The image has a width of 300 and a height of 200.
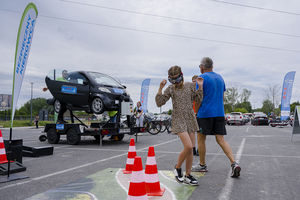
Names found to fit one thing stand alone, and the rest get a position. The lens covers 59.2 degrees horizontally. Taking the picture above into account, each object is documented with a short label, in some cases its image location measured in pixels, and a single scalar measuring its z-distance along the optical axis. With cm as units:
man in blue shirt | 458
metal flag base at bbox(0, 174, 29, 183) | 438
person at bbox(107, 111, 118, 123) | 1014
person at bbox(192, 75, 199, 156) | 712
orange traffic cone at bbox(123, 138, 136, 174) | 479
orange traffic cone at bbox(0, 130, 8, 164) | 489
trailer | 949
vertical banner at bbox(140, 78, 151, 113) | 2816
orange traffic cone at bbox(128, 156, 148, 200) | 276
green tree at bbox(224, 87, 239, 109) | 8606
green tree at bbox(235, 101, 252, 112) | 9298
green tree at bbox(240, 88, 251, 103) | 9050
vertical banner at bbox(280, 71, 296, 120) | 2741
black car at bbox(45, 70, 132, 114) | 977
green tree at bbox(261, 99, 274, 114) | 7834
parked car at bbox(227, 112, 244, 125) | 3275
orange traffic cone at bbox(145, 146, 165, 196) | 352
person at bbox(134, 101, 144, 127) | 1563
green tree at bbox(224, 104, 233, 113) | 8747
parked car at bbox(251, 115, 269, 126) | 3197
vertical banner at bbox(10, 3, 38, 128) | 539
